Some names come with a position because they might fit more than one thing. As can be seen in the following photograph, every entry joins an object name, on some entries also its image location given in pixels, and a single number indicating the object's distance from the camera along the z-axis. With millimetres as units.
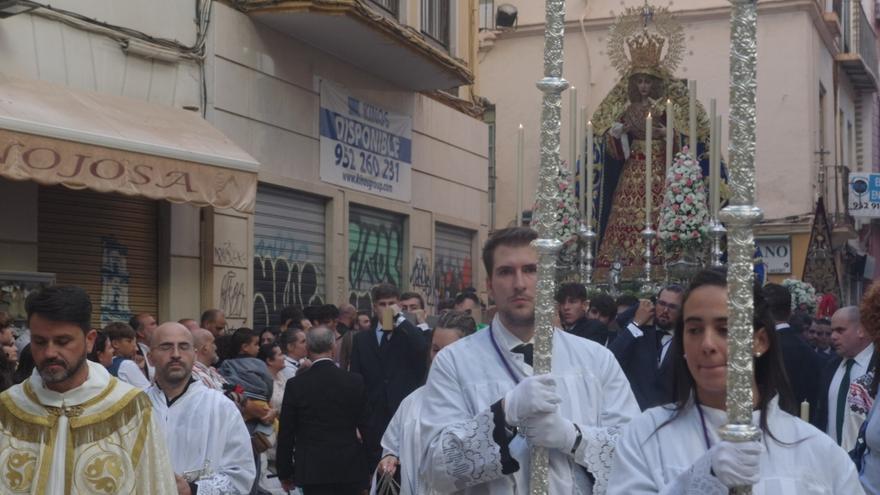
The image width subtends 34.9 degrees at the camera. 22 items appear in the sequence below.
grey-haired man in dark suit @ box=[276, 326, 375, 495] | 9195
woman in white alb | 3352
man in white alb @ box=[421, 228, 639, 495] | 4340
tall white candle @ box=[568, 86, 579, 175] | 10966
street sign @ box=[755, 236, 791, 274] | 28641
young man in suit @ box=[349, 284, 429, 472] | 10078
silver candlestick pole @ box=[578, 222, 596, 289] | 11844
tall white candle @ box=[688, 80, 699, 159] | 11359
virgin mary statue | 19234
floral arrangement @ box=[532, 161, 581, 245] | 12179
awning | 10242
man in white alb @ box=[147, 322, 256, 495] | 5750
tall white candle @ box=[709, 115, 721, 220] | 9773
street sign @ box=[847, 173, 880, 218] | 31281
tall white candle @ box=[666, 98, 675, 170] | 11648
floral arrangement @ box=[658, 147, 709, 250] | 11812
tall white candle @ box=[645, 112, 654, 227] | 12031
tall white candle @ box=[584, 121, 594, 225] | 11802
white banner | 16453
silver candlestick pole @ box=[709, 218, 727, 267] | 9219
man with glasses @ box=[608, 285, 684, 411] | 8914
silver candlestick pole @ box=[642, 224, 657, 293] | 12307
